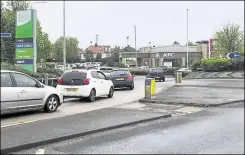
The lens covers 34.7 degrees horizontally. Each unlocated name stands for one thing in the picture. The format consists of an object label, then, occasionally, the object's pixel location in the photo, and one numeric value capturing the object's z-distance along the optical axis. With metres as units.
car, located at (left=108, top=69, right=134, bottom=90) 23.91
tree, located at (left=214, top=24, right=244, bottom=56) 66.15
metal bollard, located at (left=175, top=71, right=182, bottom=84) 30.17
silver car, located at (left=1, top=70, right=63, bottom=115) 10.45
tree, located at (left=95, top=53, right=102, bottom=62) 103.88
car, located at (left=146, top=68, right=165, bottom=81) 38.12
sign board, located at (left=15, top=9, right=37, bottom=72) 21.98
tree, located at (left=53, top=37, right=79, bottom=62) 93.88
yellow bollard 16.32
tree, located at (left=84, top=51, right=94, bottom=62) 104.50
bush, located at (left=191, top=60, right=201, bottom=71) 47.34
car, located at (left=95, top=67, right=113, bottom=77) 31.75
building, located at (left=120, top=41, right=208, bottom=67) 86.12
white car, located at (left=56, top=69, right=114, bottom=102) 15.58
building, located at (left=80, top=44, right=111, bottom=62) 132.88
